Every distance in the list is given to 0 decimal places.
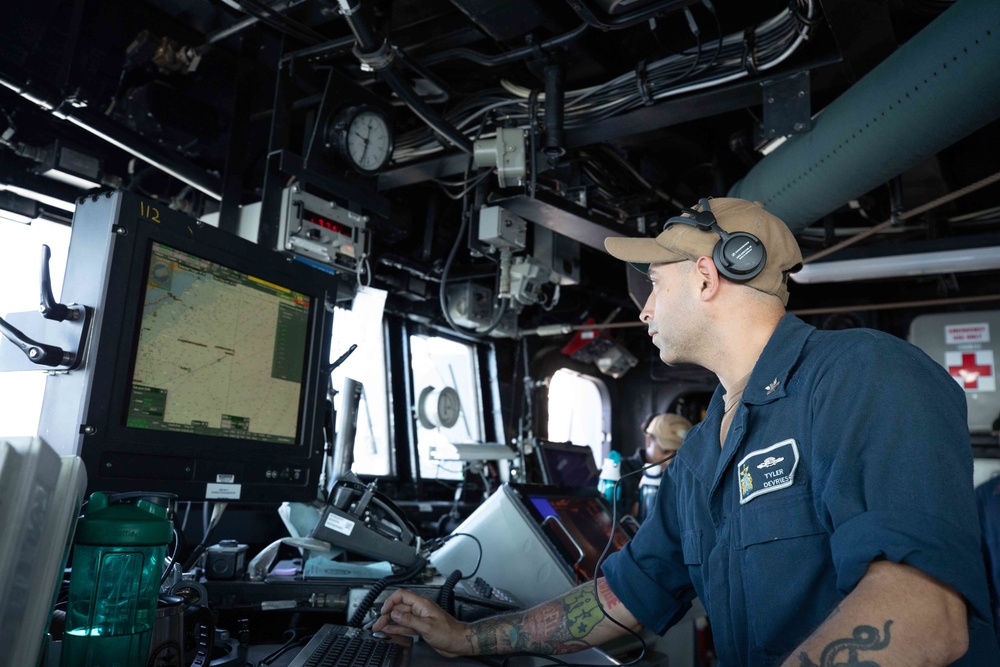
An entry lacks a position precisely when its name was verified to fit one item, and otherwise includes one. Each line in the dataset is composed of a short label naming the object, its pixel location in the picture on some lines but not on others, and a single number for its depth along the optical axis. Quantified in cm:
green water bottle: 100
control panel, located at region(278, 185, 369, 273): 238
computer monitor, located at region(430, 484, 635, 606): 191
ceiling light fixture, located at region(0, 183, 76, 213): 252
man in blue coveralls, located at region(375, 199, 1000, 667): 86
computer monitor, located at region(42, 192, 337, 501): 127
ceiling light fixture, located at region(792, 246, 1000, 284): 329
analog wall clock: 246
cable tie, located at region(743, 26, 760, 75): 232
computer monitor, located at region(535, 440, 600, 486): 392
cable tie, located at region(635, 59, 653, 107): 249
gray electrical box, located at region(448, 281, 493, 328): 422
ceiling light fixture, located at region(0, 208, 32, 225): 254
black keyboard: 120
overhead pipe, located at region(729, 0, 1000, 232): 167
